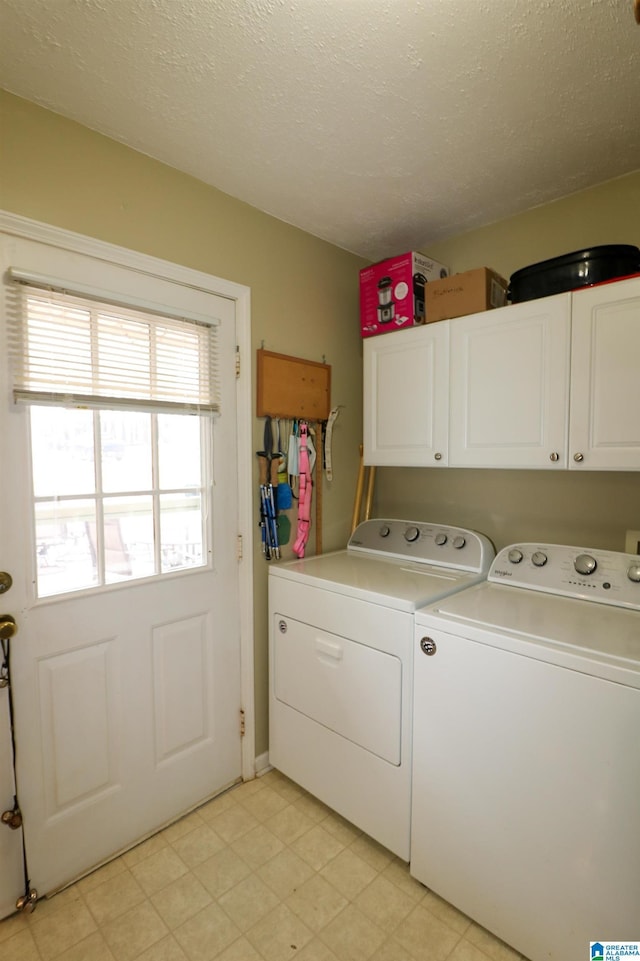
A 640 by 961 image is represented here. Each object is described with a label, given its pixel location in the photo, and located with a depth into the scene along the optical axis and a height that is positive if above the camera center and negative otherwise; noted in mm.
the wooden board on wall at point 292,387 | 1961 +310
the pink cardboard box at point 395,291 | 1967 +726
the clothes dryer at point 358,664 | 1567 -776
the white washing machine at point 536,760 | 1123 -825
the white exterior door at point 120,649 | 1414 -680
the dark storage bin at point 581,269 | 1512 +626
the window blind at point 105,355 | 1378 +344
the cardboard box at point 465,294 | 1773 +640
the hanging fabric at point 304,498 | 2113 -194
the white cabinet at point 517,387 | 1466 +253
